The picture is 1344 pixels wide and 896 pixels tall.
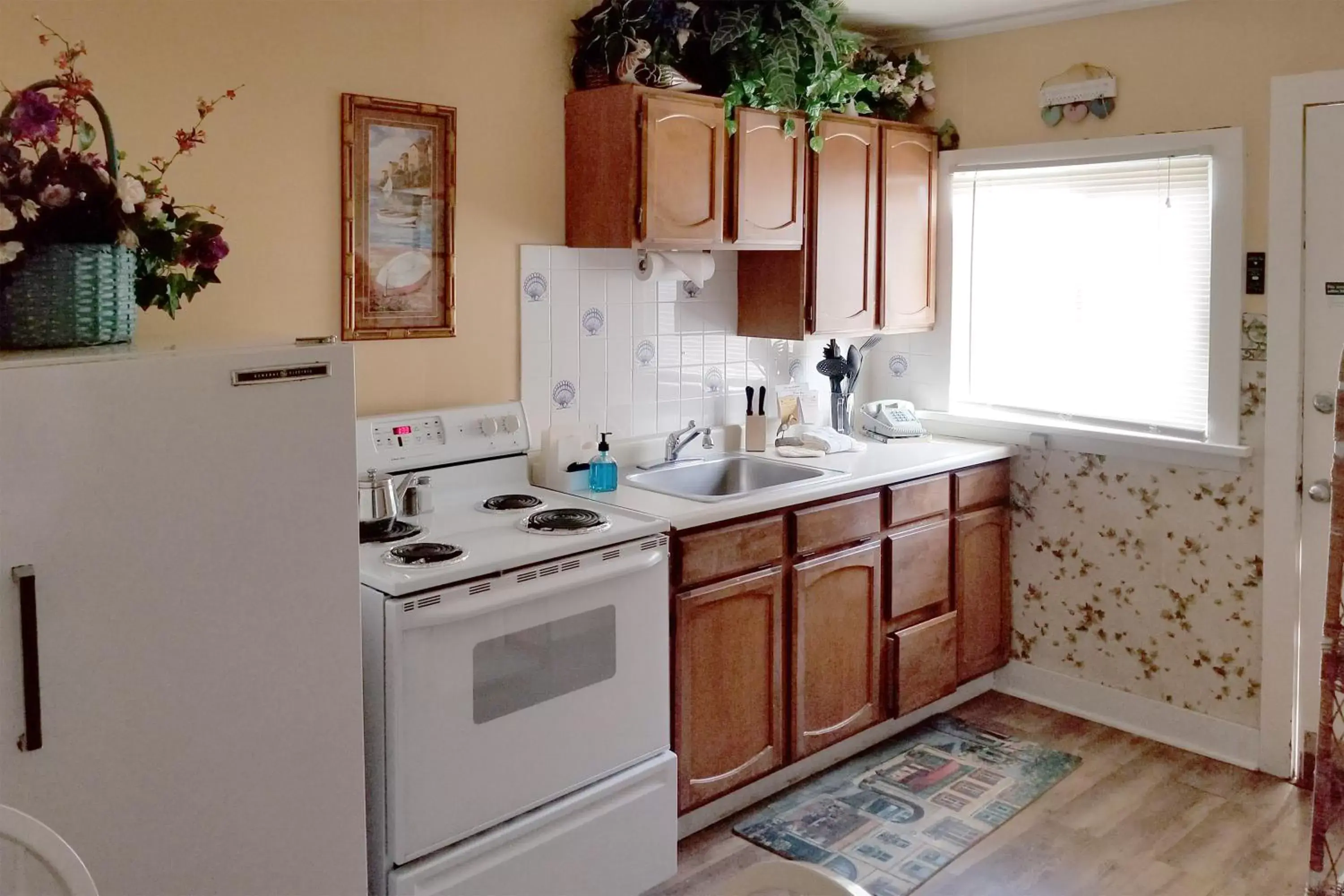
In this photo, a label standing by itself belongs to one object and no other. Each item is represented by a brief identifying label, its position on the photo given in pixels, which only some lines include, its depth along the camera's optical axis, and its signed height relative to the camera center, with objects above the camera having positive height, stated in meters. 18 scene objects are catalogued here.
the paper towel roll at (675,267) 3.38 +0.32
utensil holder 4.04 -0.15
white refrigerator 1.66 -0.39
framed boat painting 2.78 +0.40
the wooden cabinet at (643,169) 3.06 +0.57
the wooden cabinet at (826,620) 2.97 -0.74
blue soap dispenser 3.17 -0.29
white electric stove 2.28 -0.69
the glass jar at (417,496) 2.80 -0.31
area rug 2.96 -1.25
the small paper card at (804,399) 3.99 -0.10
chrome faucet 3.51 -0.22
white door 3.19 +0.07
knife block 3.77 -0.21
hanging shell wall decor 3.62 +0.90
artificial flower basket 1.76 +0.24
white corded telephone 4.02 -0.18
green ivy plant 3.20 +0.94
